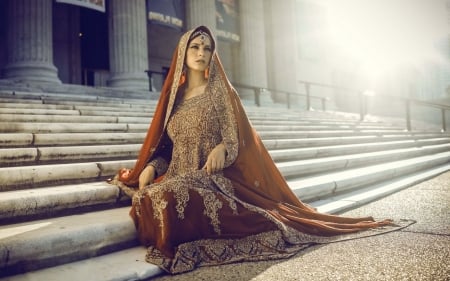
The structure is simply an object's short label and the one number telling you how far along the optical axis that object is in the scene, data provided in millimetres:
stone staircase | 1644
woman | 1791
